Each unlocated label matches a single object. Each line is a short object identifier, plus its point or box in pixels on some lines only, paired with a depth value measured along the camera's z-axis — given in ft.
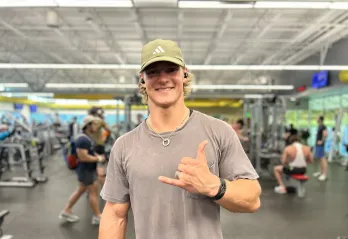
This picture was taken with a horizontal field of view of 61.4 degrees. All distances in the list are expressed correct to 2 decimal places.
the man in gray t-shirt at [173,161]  3.14
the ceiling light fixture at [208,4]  11.03
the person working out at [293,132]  18.47
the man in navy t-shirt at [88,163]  11.35
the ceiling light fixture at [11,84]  35.65
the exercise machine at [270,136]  22.58
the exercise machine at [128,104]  23.57
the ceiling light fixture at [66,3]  10.75
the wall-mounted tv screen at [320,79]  30.83
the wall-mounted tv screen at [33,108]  61.62
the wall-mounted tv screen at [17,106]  56.65
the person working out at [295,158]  16.78
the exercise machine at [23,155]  19.45
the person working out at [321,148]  21.27
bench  16.60
